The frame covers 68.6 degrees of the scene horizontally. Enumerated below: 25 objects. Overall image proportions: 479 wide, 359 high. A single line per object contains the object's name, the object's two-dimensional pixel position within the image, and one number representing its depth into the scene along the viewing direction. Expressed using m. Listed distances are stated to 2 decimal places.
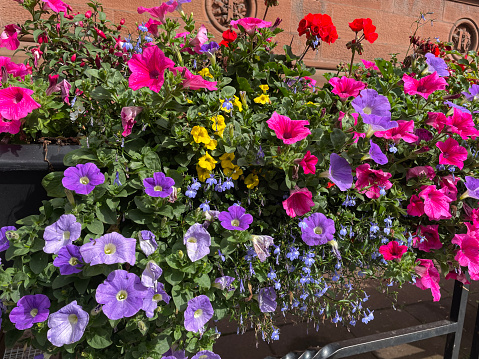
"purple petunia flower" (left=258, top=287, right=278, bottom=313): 1.07
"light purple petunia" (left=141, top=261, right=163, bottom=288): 0.89
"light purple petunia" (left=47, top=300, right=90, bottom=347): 0.84
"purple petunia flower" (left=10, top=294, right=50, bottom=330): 0.86
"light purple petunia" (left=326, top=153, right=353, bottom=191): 1.02
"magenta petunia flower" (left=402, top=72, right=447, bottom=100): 1.23
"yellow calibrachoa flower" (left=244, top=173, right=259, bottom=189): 1.08
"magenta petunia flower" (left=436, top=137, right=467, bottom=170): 1.19
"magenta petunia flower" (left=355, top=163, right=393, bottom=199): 1.10
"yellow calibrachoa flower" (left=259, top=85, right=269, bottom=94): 1.25
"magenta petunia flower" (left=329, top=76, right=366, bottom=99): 1.15
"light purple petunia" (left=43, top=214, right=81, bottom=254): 0.88
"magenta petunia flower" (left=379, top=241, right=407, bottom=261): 1.13
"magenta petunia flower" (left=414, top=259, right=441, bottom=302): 1.19
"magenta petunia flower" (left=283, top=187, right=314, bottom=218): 1.02
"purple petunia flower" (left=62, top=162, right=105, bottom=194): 0.89
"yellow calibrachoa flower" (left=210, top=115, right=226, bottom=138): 1.05
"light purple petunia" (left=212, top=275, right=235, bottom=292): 0.99
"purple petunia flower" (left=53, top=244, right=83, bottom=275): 0.86
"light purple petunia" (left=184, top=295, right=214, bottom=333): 0.93
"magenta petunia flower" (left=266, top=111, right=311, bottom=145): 1.00
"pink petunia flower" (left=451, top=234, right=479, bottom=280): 1.20
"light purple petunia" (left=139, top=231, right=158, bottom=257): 0.92
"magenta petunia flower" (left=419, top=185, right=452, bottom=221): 1.14
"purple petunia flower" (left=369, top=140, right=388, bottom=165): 1.06
